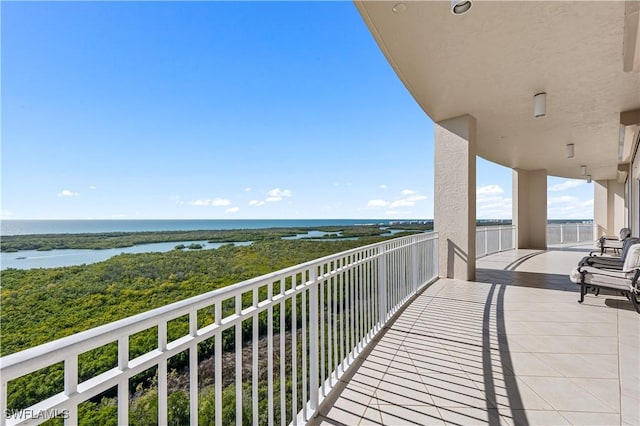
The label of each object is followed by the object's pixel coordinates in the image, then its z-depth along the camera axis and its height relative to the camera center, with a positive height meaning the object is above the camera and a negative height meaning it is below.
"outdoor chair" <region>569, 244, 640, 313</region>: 3.85 -0.82
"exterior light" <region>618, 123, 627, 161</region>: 5.59 +1.63
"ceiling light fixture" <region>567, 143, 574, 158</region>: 7.50 +1.71
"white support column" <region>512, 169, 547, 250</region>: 11.27 +0.37
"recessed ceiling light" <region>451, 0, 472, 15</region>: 2.53 +1.82
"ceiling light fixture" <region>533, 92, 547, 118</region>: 4.44 +1.67
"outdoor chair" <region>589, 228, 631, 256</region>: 8.78 -0.73
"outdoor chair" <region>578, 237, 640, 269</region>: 4.93 -0.75
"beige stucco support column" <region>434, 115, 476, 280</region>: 5.72 +0.43
